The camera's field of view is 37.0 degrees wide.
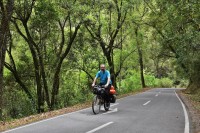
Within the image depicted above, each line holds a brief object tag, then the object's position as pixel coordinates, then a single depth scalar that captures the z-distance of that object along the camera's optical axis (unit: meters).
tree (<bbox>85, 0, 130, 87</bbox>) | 23.91
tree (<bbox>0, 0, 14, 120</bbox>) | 13.02
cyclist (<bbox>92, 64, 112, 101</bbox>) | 13.14
